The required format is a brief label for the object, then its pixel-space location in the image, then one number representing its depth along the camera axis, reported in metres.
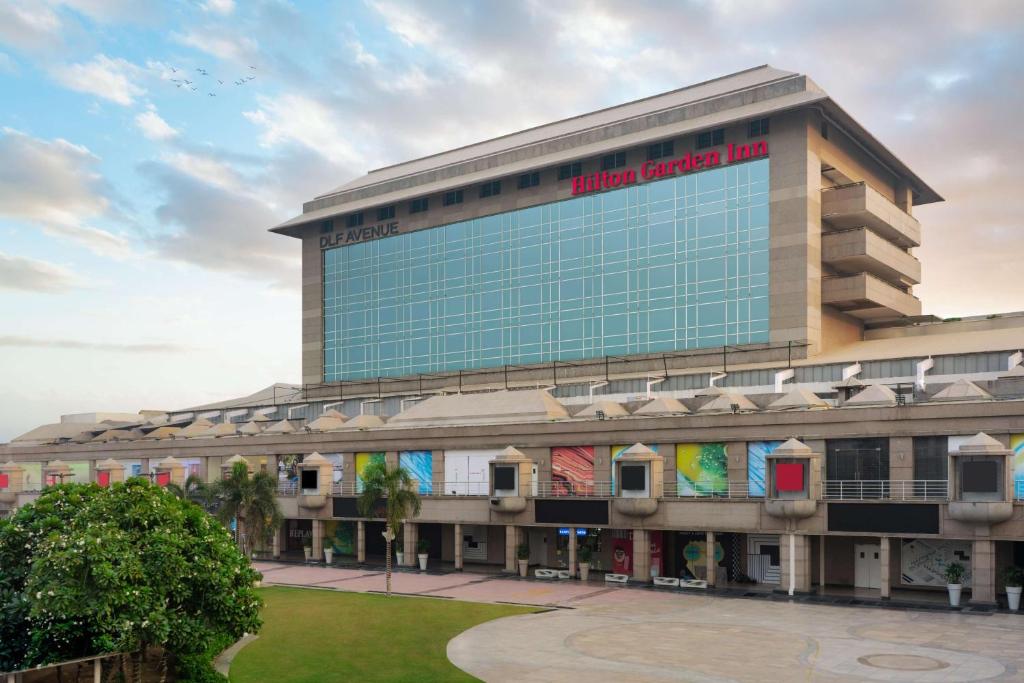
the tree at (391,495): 63.69
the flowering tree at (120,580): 33.00
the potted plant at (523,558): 69.94
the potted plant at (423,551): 75.38
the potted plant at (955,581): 52.50
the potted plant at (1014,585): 51.25
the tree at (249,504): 69.69
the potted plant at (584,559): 67.12
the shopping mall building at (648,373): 58.56
